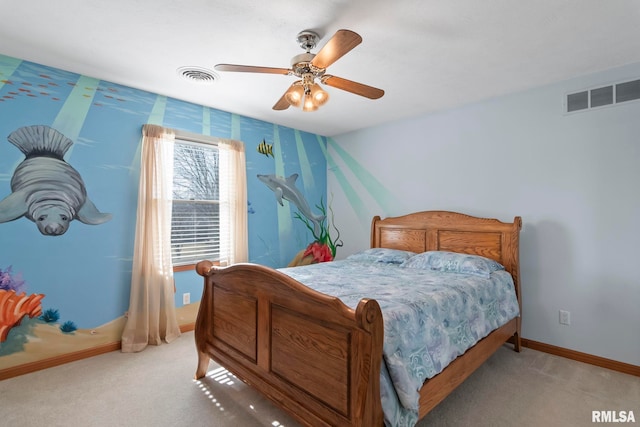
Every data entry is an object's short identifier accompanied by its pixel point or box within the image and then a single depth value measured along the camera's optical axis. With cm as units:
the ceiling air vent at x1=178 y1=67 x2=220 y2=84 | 271
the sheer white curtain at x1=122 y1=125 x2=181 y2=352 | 304
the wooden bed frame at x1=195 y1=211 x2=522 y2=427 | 139
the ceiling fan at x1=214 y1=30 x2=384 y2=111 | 180
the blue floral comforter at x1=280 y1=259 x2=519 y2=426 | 148
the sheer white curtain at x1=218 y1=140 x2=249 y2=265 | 381
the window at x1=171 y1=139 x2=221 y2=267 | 349
